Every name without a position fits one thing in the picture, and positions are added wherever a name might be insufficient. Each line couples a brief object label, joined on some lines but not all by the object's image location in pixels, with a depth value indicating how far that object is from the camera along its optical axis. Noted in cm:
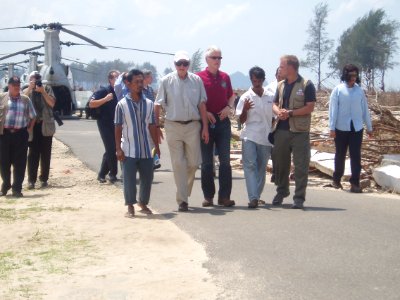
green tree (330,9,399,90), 6694
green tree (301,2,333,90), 6594
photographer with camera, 1177
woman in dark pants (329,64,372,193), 1082
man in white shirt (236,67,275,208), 912
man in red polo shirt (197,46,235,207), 909
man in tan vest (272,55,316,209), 890
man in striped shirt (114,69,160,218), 879
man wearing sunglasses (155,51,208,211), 880
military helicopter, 3888
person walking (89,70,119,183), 1192
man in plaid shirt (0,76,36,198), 1100
